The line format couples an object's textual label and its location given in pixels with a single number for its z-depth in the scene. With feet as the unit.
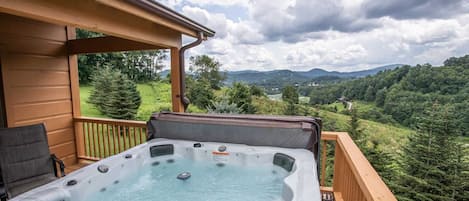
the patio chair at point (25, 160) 8.13
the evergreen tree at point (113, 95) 22.39
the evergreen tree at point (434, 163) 30.73
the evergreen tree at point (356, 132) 33.45
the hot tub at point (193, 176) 6.81
